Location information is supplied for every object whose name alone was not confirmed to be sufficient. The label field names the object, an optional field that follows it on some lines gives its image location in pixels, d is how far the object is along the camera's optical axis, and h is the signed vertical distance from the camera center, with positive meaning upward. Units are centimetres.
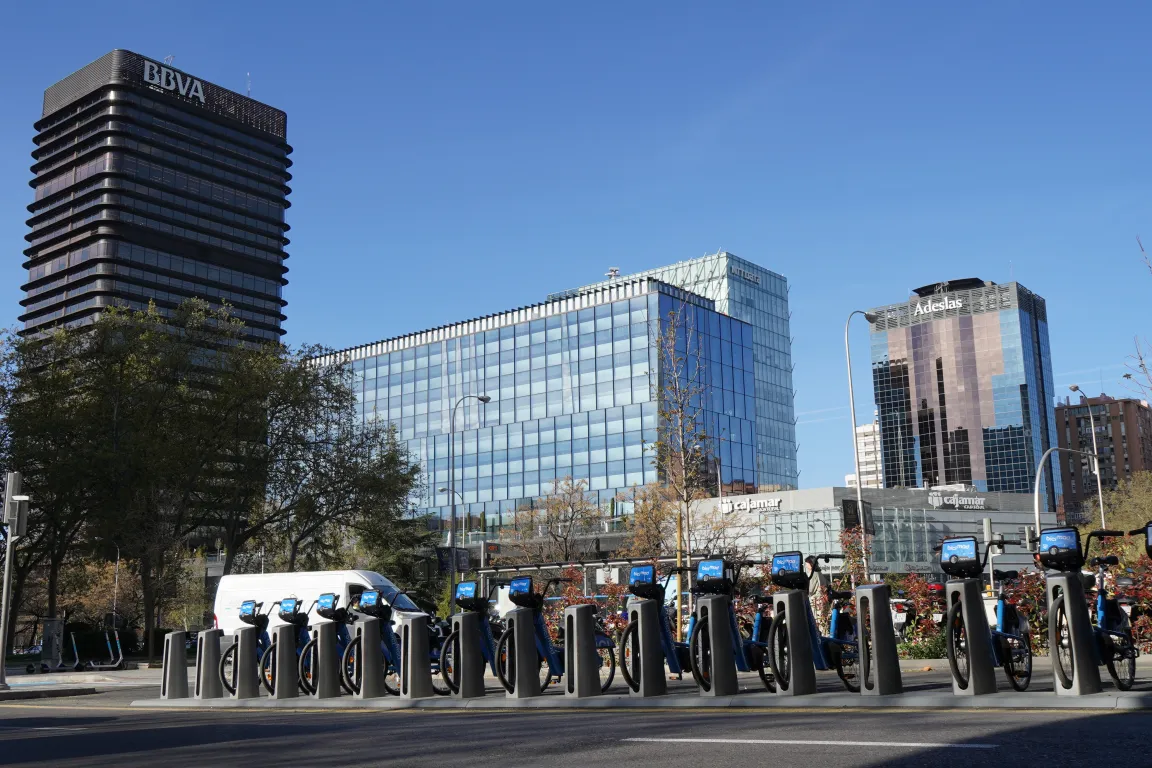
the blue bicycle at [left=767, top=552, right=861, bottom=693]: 1080 -80
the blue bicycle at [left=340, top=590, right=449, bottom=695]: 1506 -106
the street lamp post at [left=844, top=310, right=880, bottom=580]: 3946 +643
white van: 2791 -35
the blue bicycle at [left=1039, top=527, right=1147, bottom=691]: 890 -61
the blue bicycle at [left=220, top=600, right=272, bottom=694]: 1695 -72
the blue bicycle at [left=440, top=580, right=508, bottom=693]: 1356 -88
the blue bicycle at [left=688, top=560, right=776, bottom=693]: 1125 -80
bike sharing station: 911 -94
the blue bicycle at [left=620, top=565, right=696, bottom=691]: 1188 -82
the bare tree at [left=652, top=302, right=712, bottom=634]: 2280 +264
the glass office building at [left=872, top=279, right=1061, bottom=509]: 18200 +2878
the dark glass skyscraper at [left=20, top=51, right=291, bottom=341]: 14662 +5252
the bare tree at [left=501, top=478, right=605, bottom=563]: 5684 +221
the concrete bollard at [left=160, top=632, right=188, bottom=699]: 1738 -149
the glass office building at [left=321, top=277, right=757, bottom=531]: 9456 +1613
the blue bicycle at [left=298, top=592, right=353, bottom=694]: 1549 -102
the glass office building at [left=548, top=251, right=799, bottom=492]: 12500 +3169
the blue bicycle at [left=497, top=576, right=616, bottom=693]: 1282 -92
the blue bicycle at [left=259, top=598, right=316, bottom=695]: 1602 -110
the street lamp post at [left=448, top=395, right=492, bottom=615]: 3272 +38
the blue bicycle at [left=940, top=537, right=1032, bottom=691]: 934 -67
